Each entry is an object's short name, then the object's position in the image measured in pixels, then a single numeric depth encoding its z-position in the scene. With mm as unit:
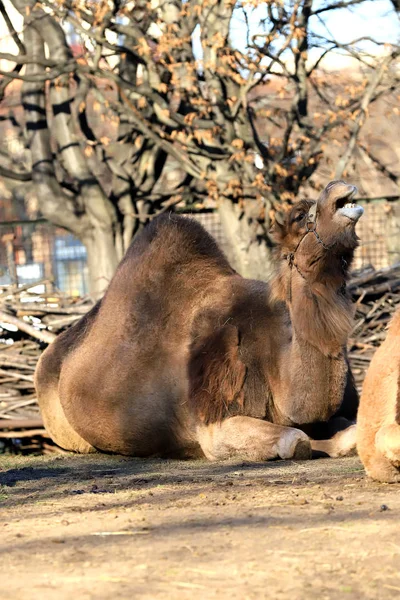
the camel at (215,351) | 12480
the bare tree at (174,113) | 21468
